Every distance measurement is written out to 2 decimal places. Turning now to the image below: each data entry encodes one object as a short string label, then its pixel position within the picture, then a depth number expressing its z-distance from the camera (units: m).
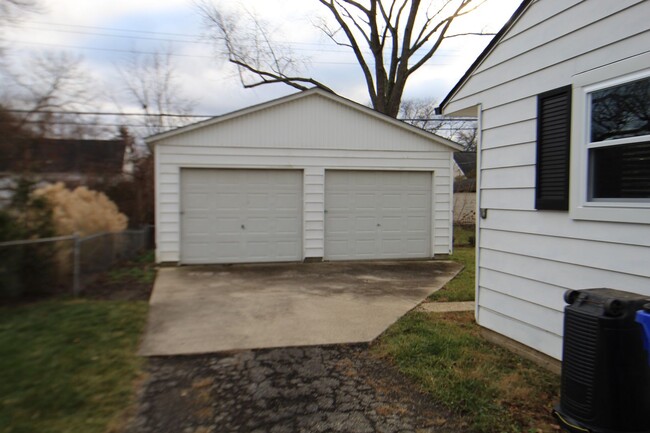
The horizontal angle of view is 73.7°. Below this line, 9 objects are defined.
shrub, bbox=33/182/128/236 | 8.11
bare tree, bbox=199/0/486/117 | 21.23
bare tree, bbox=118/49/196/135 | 17.80
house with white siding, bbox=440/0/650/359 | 3.24
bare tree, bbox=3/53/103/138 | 8.17
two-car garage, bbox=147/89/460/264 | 10.30
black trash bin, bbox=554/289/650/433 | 2.44
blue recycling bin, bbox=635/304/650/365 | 2.43
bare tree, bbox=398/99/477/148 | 34.52
